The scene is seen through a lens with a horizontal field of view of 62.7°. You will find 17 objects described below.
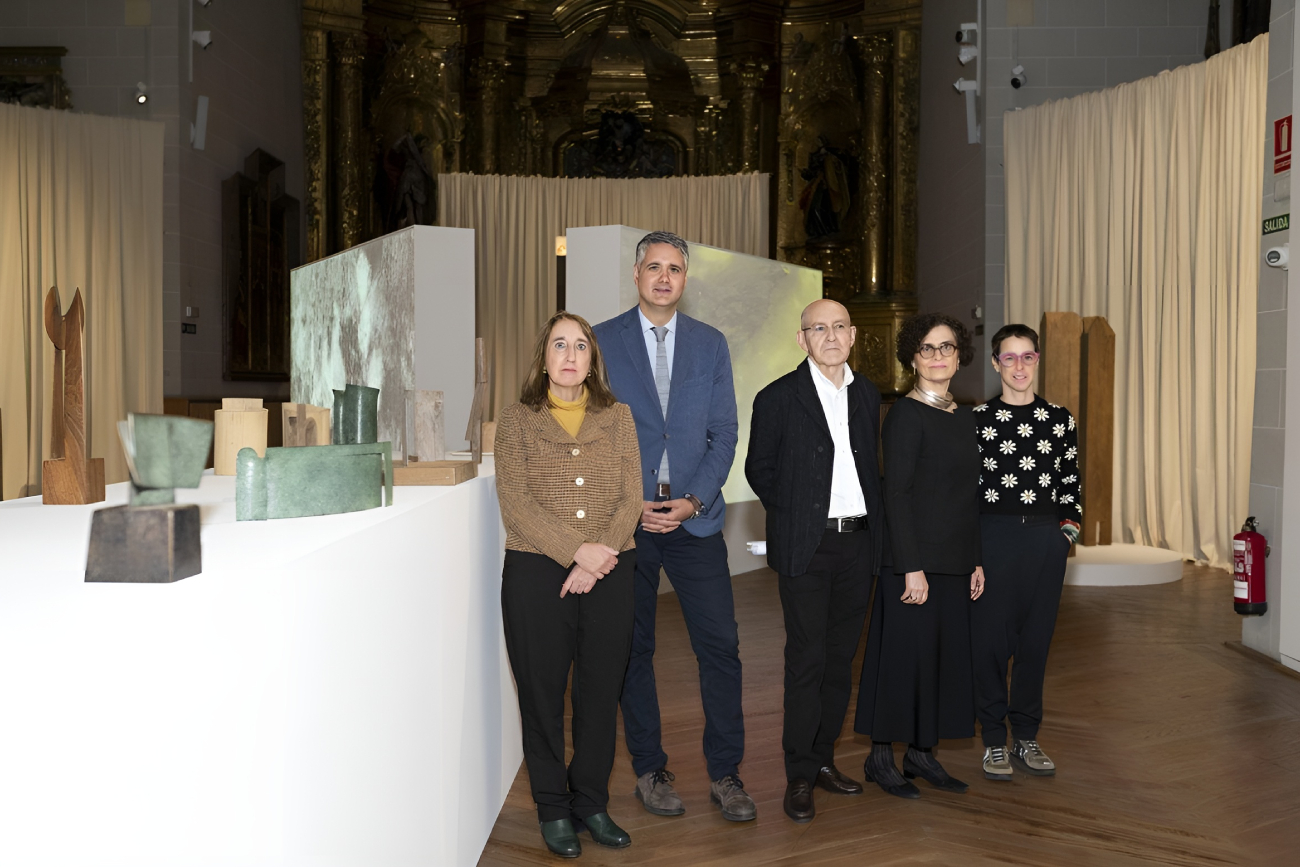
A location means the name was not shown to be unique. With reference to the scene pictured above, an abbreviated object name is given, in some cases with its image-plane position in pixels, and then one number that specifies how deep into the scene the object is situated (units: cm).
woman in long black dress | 314
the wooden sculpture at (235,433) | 287
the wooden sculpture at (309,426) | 288
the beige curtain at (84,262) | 753
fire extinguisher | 493
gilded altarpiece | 1227
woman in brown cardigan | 272
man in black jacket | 303
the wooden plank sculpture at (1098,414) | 716
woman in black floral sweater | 344
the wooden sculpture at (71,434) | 219
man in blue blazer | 311
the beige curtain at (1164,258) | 720
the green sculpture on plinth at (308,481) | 187
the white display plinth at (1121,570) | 671
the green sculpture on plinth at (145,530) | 123
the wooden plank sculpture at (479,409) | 315
